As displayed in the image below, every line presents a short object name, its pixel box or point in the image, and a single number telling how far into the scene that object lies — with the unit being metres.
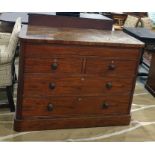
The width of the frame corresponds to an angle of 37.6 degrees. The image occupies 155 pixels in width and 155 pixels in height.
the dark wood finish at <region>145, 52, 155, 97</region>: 2.65
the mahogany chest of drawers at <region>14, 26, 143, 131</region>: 1.64
